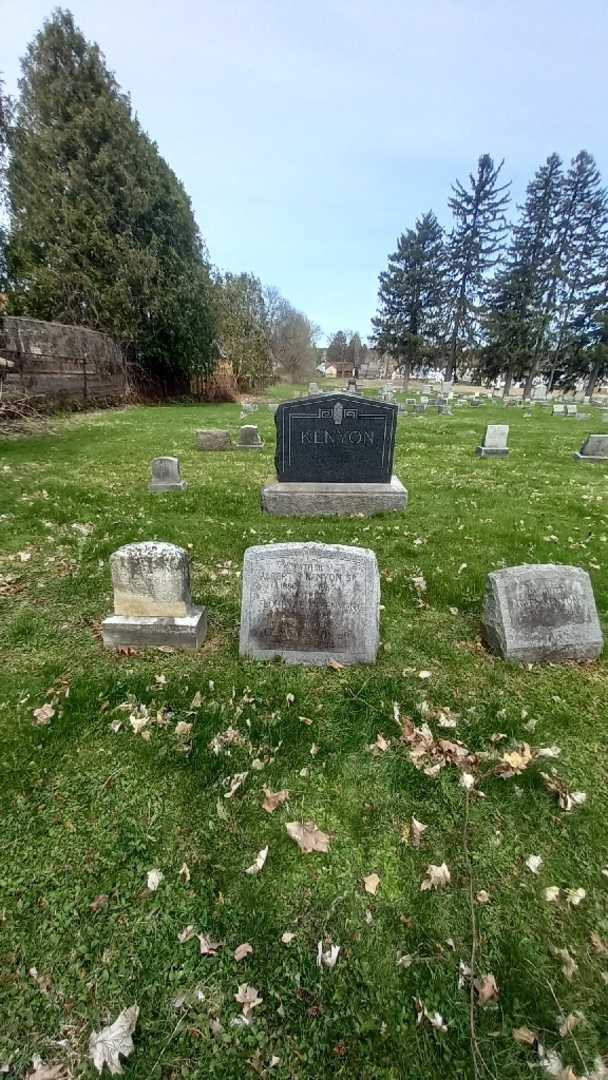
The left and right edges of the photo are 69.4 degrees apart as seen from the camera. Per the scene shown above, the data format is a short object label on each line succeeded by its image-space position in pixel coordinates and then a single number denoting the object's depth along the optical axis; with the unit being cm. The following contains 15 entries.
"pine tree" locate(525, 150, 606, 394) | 3569
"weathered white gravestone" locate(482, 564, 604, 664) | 336
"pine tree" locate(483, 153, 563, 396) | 3566
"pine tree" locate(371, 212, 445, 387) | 4050
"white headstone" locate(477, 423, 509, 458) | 1113
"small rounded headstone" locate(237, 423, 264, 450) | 1180
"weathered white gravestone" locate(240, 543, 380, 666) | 328
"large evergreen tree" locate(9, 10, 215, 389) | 2012
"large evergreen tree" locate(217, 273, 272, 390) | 3203
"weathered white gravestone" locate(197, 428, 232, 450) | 1151
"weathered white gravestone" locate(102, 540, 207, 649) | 338
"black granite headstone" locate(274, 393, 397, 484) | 679
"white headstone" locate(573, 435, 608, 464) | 1085
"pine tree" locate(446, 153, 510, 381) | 4022
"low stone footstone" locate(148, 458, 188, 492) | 772
